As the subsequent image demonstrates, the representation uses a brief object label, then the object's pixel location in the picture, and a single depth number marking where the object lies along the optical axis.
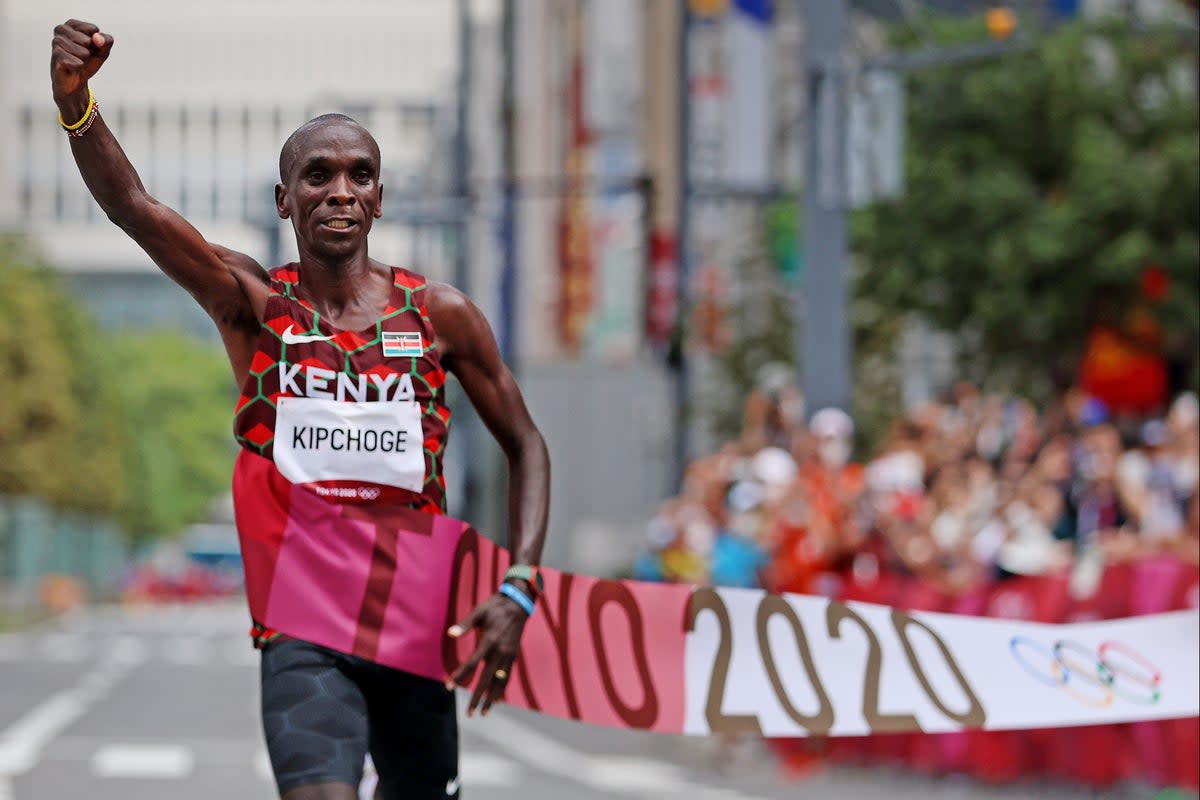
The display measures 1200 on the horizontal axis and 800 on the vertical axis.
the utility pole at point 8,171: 112.50
